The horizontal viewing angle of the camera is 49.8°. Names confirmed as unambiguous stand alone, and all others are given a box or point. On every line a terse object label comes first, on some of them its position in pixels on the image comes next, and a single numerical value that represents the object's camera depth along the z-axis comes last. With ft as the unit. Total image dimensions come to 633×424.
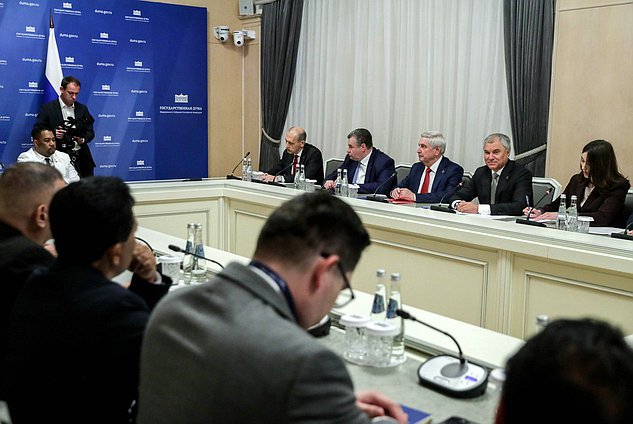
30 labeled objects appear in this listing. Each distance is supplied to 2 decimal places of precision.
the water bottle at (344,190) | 16.02
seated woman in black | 13.60
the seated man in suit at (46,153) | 18.28
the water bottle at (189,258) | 8.63
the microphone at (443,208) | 13.30
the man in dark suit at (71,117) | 20.94
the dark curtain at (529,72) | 18.37
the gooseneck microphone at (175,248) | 7.78
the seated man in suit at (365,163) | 19.35
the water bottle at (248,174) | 18.94
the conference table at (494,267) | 9.45
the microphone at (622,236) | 10.32
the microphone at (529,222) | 11.76
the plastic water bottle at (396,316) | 5.83
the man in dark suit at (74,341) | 4.34
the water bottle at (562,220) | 12.06
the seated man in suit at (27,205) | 6.01
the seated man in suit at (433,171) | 17.57
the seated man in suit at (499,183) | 15.35
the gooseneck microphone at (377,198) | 14.98
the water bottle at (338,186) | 16.21
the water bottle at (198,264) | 8.57
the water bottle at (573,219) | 11.93
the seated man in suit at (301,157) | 20.72
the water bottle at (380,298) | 6.14
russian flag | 23.03
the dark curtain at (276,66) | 25.71
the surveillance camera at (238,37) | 27.81
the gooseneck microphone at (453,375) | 5.08
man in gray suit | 3.11
